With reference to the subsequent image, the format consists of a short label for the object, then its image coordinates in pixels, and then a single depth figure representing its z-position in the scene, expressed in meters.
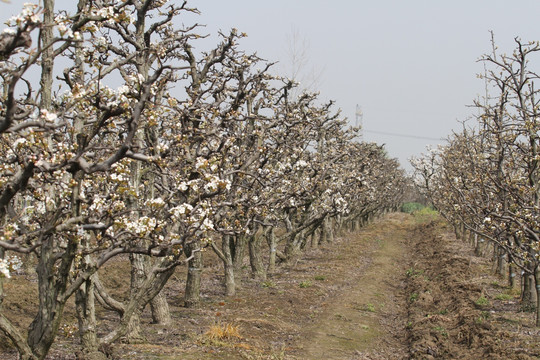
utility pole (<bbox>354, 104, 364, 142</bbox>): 123.48
